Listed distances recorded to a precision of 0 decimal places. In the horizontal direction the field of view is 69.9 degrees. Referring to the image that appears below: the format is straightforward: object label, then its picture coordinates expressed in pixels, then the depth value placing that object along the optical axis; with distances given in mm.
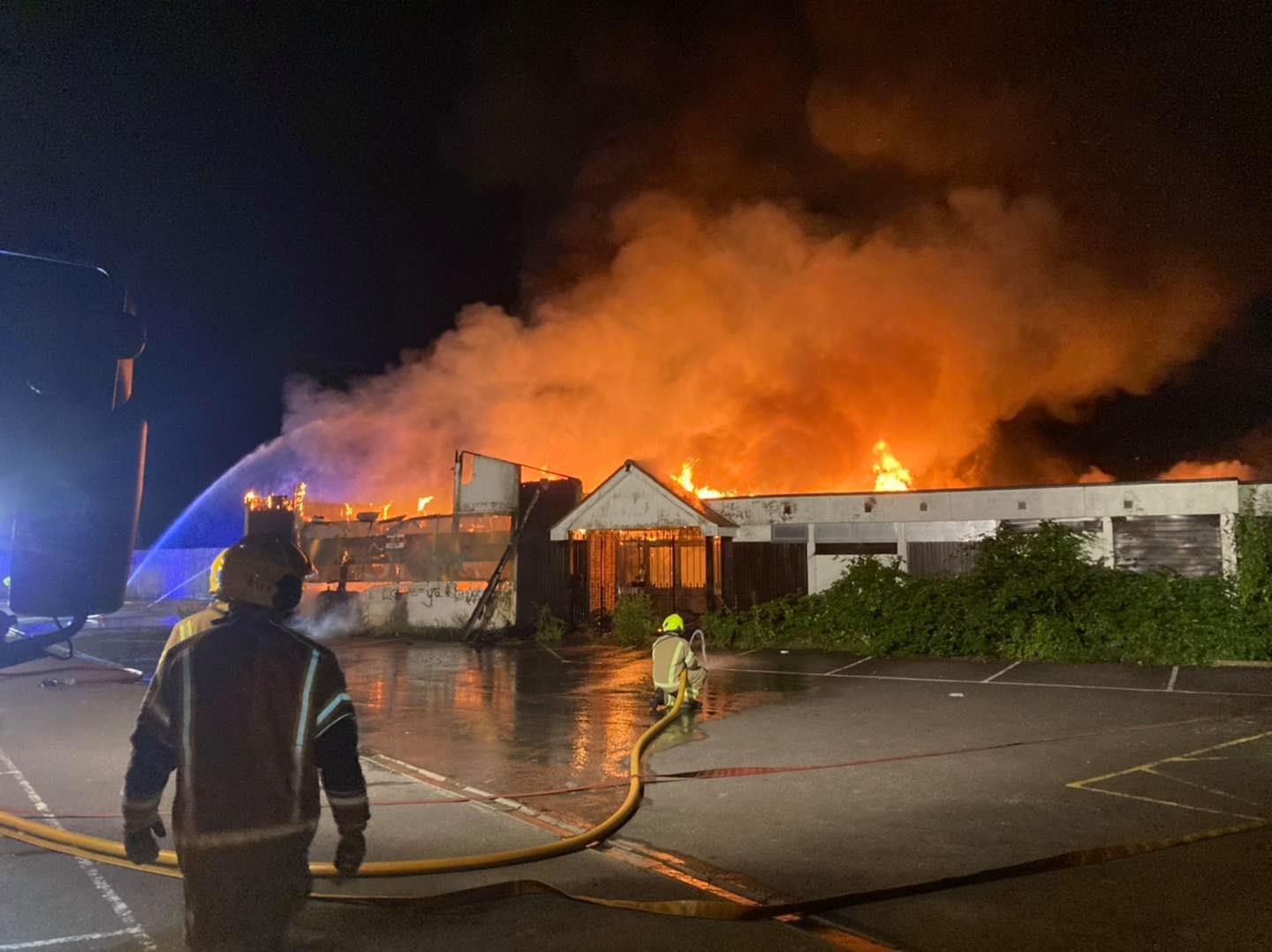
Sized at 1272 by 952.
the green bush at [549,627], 19922
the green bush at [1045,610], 13906
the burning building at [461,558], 20766
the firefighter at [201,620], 3658
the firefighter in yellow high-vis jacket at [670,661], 10062
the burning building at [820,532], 17469
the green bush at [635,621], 18000
